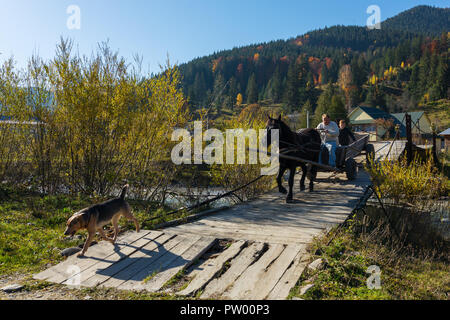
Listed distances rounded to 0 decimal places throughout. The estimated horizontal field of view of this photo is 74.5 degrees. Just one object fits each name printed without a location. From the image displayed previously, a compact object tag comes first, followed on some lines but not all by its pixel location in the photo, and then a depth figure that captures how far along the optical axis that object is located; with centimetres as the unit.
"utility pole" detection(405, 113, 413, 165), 1080
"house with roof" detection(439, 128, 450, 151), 3532
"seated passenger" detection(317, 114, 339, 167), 876
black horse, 705
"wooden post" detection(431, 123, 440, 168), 1223
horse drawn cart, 866
